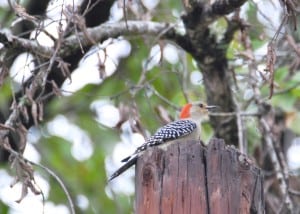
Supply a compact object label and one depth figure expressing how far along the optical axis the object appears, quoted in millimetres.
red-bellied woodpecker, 10680
